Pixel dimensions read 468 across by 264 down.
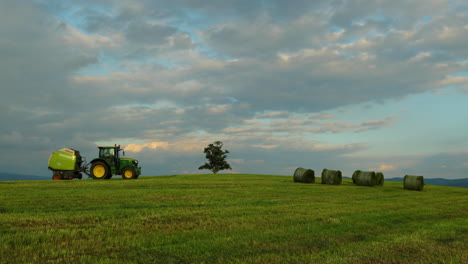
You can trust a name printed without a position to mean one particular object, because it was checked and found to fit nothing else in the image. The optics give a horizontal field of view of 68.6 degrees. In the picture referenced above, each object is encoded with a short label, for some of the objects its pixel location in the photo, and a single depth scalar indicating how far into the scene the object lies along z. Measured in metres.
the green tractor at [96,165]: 31.50
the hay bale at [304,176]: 32.44
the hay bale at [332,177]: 31.30
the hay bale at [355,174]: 31.83
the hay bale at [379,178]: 32.16
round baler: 32.62
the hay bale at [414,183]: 29.59
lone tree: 69.31
